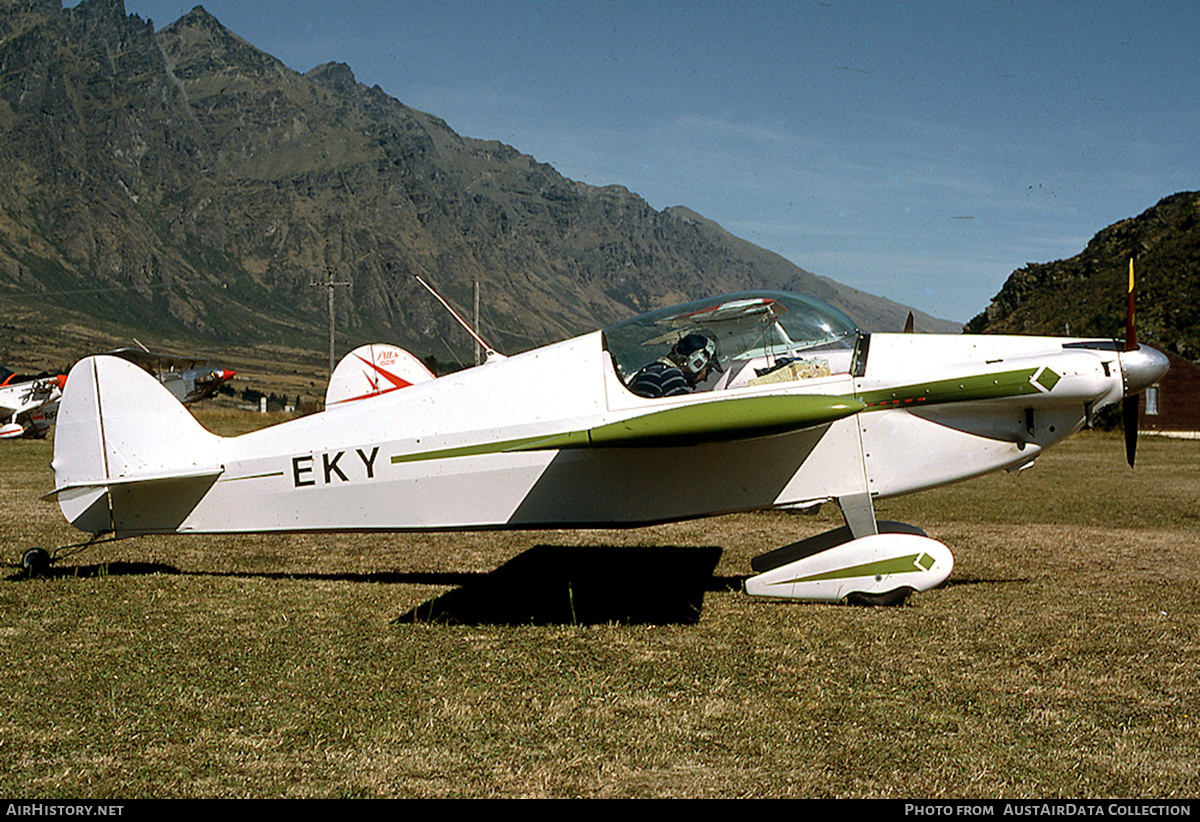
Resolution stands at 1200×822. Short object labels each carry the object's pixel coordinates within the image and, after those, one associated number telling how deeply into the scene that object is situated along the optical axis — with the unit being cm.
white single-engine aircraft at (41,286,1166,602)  674
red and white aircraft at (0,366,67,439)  3052
